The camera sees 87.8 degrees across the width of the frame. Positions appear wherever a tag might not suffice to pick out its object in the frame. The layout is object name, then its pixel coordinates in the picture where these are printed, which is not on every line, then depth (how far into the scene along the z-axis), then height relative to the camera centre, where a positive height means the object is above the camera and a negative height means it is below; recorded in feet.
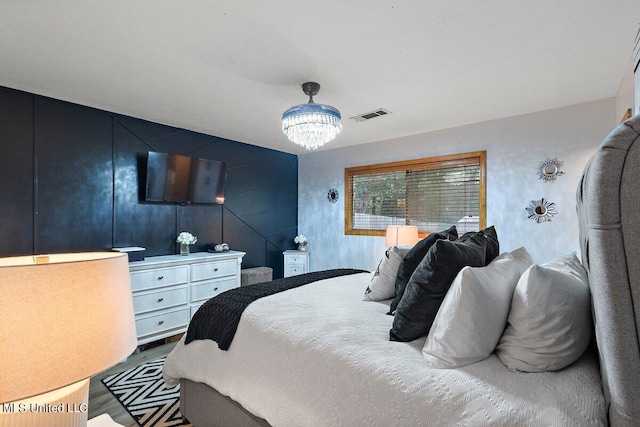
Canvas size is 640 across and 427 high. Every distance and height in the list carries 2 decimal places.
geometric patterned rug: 7.01 -4.30
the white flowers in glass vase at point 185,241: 12.64 -1.02
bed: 2.49 -1.88
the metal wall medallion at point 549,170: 10.70 +1.40
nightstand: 16.65 -2.39
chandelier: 7.88 +2.19
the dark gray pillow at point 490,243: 6.01 -0.58
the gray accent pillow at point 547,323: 3.72 -1.26
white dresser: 10.60 -2.54
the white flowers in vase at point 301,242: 17.03 -1.45
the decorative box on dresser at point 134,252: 10.65 -1.23
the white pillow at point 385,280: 7.02 -1.42
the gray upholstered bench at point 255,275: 14.26 -2.68
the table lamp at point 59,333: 2.22 -0.88
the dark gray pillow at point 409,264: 5.89 -0.91
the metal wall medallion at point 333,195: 16.65 +0.92
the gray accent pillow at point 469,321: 4.00 -1.32
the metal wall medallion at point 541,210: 10.85 +0.08
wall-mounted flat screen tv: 11.96 +1.36
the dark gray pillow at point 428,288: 4.66 -1.07
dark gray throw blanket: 6.22 -1.97
